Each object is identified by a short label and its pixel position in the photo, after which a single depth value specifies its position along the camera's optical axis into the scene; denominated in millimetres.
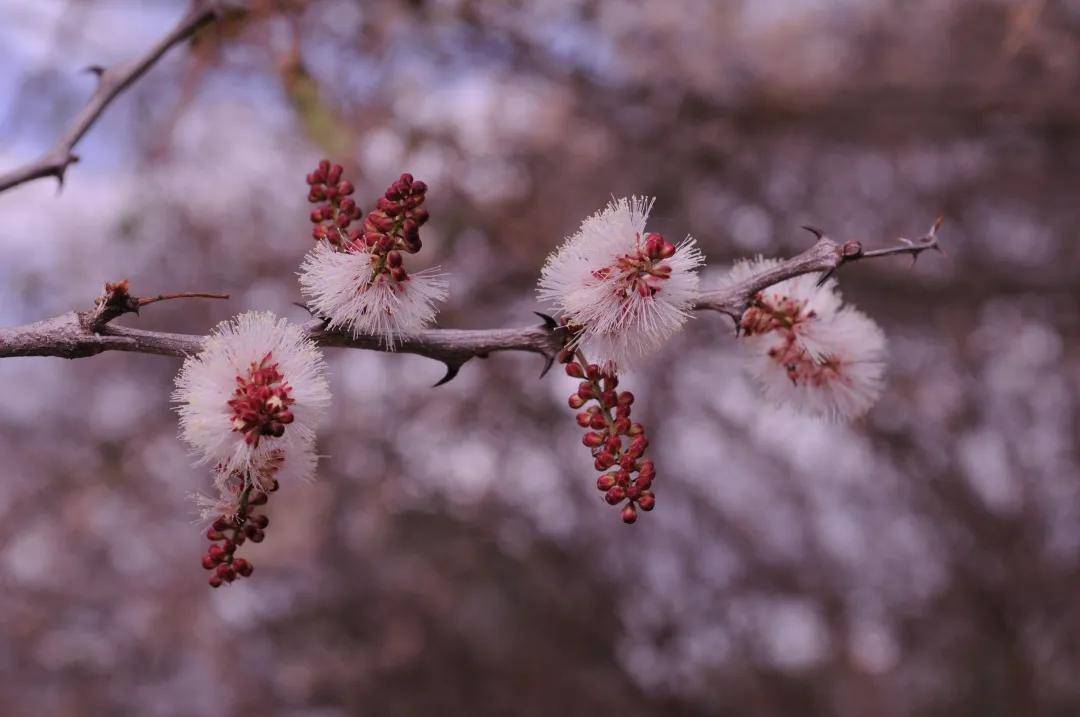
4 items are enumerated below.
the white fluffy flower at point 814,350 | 452
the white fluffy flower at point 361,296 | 422
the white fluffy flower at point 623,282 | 424
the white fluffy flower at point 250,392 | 415
